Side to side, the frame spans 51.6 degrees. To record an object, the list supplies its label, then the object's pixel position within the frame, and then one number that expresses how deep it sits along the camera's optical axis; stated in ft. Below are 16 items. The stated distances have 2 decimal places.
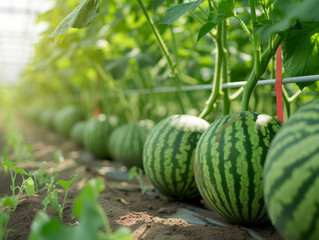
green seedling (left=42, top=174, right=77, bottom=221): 4.30
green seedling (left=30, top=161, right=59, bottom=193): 5.94
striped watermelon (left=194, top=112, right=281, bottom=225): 4.15
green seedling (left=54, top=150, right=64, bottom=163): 7.36
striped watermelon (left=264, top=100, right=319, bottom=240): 2.73
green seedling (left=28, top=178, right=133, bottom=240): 2.17
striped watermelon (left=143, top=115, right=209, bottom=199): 5.71
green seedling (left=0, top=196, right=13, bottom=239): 3.33
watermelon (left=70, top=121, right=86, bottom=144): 15.03
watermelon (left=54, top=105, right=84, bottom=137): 17.69
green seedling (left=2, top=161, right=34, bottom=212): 4.52
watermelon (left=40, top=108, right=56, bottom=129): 24.31
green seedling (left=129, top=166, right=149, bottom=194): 6.80
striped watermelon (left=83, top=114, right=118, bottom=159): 11.91
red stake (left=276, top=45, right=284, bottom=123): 4.76
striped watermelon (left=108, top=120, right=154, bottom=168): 9.28
